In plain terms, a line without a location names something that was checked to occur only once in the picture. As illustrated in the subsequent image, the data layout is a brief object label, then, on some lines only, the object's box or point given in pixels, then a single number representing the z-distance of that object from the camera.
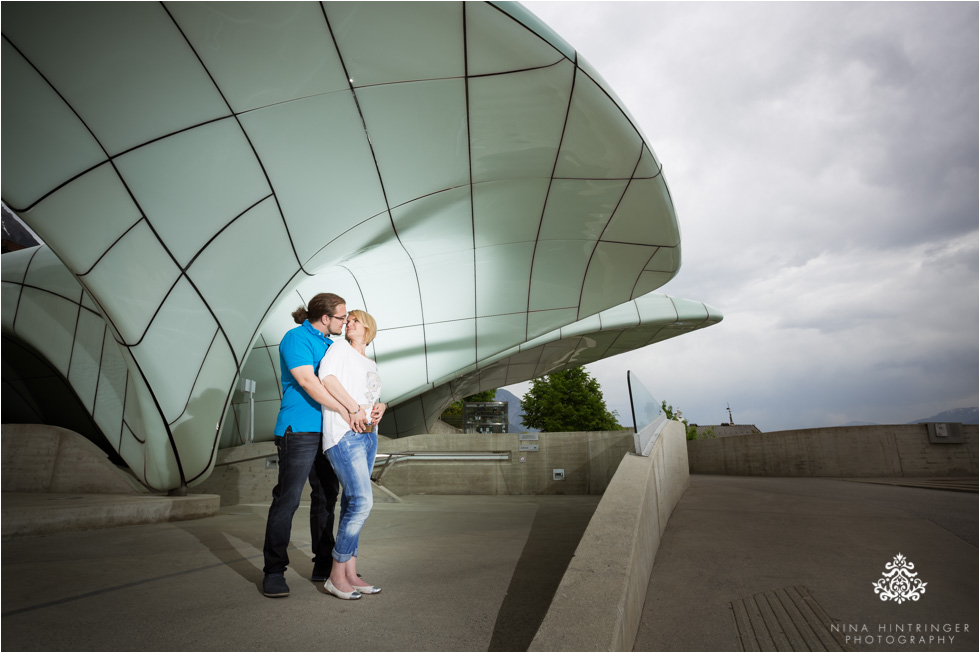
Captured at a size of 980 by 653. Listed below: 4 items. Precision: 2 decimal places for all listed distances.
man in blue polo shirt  2.74
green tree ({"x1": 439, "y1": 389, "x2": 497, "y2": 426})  43.15
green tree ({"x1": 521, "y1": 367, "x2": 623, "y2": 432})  36.00
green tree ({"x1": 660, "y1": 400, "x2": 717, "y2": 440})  63.29
